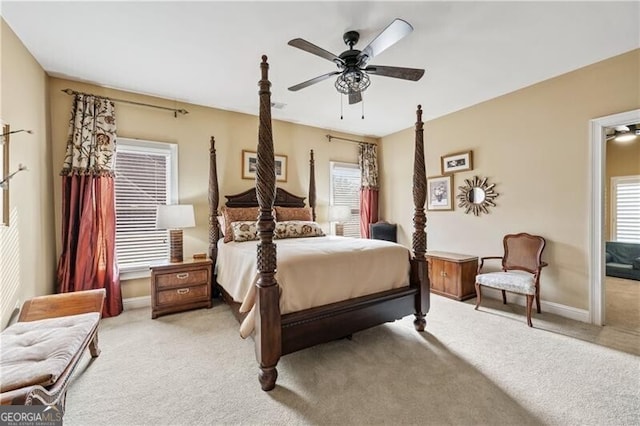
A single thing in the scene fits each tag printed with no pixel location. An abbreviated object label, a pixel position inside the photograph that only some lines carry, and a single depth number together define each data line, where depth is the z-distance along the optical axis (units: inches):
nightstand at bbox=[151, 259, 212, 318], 122.0
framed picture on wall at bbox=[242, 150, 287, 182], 166.6
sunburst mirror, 148.9
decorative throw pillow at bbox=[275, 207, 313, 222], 163.0
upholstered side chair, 114.6
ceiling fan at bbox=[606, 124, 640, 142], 160.0
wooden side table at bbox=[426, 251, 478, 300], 144.5
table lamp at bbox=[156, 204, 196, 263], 125.5
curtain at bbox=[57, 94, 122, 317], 118.0
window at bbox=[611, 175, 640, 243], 191.8
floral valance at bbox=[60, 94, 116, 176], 119.6
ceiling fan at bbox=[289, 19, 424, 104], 76.1
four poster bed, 74.5
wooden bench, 47.9
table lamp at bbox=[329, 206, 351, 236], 183.8
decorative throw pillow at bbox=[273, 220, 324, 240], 145.5
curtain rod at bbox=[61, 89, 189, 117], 120.5
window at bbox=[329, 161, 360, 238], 204.8
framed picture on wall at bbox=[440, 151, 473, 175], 157.4
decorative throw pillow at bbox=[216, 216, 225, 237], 145.8
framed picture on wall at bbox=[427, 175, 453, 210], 169.8
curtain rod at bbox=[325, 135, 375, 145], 198.6
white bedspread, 81.3
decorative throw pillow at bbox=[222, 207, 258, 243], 140.4
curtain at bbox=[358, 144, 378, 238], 211.5
